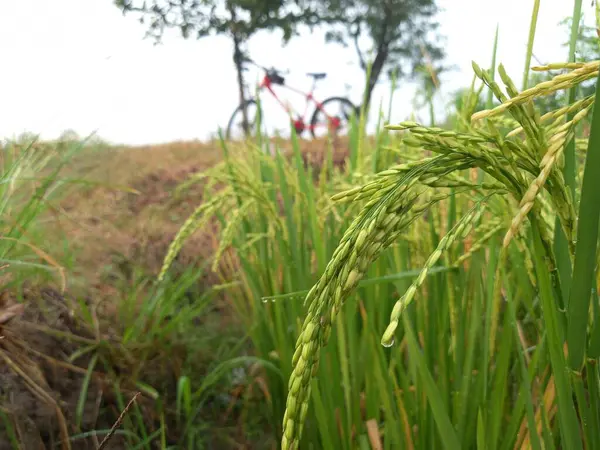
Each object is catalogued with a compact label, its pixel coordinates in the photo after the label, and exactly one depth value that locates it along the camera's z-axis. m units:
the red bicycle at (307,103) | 8.29
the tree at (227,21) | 11.10
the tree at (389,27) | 15.02
